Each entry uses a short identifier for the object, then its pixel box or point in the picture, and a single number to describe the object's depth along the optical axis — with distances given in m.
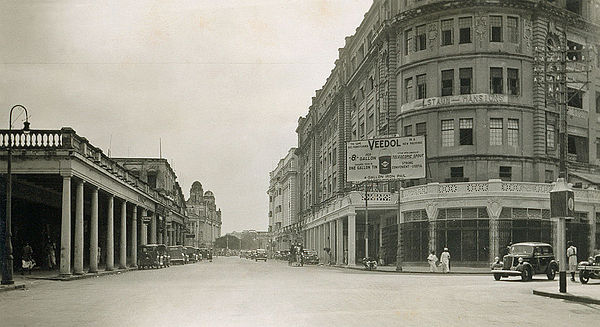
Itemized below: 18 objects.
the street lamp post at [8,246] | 26.03
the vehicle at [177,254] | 69.62
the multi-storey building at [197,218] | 182.75
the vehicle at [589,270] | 27.25
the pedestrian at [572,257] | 28.95
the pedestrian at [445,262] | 44.03
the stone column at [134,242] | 53.62
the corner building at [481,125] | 48.38
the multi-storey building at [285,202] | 124.44
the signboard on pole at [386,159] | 47.88
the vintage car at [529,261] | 32.05
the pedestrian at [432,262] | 44.78
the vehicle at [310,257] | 69.44
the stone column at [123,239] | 49.00
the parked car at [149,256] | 53.97
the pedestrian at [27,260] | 35.31
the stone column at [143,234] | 61.58
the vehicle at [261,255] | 103.12
